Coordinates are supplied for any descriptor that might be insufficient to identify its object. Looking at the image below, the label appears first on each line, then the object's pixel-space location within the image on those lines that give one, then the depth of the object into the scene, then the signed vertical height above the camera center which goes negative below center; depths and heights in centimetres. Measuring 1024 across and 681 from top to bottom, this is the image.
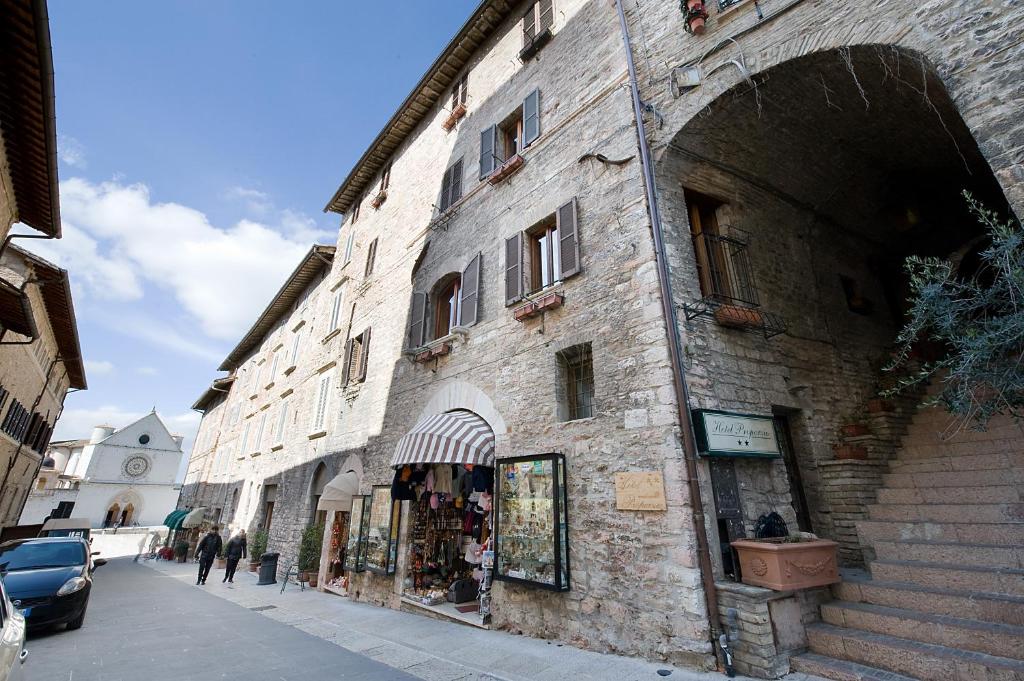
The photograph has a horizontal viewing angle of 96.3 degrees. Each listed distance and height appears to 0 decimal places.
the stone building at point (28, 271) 492 +461
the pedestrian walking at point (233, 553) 1333 -85
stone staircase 367 -47
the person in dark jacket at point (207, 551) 1308 -80
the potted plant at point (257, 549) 1480 -80
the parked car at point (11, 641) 276 -74
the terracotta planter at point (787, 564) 438 -35
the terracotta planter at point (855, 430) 669 +130
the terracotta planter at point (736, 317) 584 +249
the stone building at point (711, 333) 438 +266
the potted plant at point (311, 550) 1201 -68
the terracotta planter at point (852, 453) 622 +93
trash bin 1249 -117
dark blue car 625 -78
